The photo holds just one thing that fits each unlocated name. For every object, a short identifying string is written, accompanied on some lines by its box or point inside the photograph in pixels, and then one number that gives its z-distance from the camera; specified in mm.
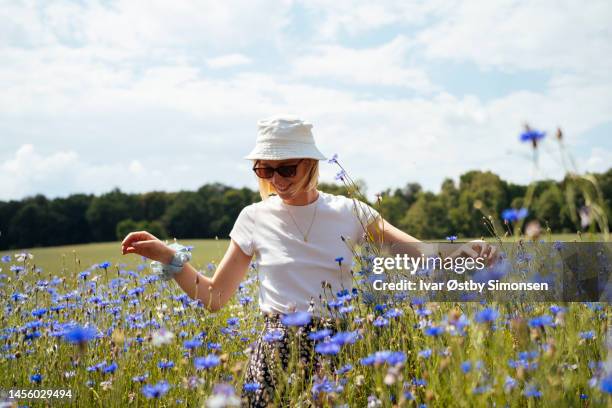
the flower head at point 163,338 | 1623
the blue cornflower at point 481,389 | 1603
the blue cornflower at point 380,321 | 2223
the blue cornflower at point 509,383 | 1702
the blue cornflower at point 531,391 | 1619
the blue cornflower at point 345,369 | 1990
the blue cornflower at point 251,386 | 1960
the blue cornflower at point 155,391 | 1748
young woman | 2721
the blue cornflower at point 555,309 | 2113
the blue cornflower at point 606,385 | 1419
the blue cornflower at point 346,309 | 2307
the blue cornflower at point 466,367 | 1645
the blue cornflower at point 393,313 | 2221
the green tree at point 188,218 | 46344
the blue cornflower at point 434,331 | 1688
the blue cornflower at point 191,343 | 1820
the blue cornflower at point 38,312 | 3078
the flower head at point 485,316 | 1658
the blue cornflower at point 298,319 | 1924
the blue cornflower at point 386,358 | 1674
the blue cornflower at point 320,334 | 1933
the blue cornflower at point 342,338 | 1844
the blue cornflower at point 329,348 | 1803
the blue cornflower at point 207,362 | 1658
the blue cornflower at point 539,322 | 1718
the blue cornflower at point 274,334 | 2189
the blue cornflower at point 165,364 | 2438
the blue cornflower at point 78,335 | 1761
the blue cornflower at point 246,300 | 3972
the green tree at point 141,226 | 45172
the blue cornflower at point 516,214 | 1697
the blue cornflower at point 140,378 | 2360
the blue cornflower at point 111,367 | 2225
